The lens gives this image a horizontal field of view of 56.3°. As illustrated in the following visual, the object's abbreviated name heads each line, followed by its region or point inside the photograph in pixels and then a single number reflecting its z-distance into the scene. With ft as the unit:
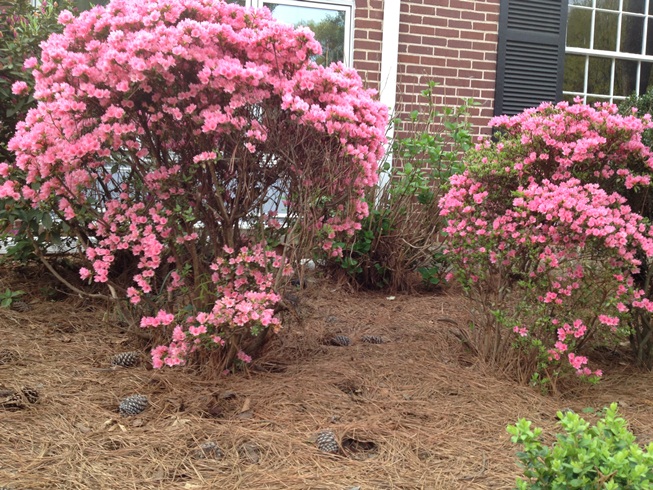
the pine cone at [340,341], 10.84
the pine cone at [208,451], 6.73
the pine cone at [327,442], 6.91
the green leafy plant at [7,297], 11.20
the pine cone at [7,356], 9.20
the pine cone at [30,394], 7.89
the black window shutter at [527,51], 19.86
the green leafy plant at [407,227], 15.01
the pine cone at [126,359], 9.32
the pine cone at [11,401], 7.72
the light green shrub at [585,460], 4.53
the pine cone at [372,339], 11.05
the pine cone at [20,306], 11.60
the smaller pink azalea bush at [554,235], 8.44
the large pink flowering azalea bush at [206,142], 7.78
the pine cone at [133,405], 7.70
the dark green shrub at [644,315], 9.81
